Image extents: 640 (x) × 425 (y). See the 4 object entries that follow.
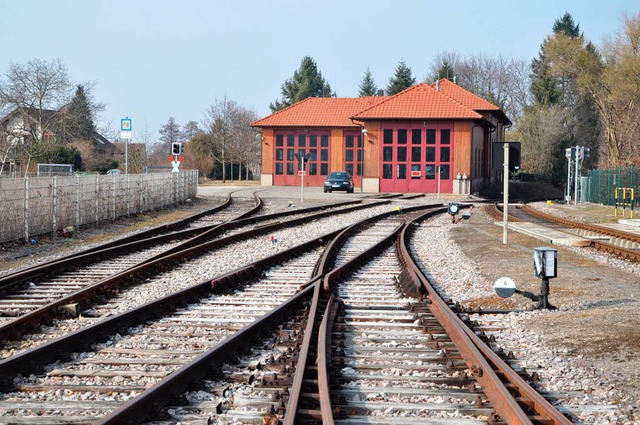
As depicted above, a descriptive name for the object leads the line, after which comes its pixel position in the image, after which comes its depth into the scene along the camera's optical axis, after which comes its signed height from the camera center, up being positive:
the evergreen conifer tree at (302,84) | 113.94 +12.52
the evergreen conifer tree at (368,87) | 113.81 +12.13
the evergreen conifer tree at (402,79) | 102.12 +11.89
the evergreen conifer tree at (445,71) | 99.62 +12.80
